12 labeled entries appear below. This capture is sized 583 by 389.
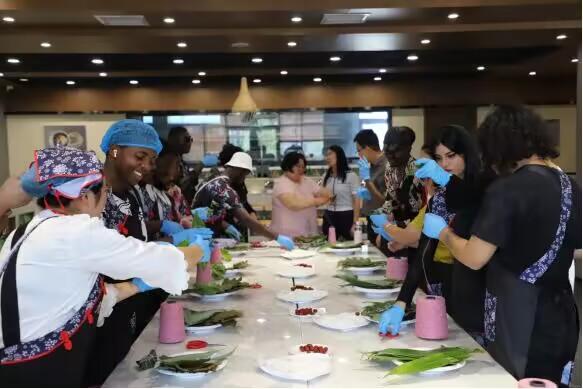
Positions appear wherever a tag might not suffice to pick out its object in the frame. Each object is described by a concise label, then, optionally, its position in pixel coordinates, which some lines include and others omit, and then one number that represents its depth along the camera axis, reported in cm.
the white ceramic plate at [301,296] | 235
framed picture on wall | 823
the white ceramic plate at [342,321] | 196
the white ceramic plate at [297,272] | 289
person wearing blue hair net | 223
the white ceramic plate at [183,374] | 151
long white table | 152
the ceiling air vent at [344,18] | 482
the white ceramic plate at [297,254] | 352
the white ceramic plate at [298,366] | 152
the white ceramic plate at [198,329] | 194
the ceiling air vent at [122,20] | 471
